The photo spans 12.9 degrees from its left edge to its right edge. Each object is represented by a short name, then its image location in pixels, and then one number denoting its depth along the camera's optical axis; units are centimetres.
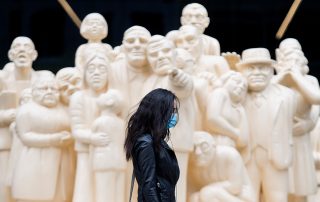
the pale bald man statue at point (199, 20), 1264
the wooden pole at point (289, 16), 1285
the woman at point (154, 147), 806
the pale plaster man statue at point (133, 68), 1126
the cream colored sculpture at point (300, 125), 1216
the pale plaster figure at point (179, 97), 1103
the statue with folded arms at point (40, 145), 1144
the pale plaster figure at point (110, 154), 1106
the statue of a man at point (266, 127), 1166
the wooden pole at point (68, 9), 1289
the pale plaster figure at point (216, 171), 1127
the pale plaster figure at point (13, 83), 1226
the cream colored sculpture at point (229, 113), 1147
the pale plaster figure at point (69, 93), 1168
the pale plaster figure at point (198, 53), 1181
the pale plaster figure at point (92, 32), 1238
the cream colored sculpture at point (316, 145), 1326
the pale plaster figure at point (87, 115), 1126
